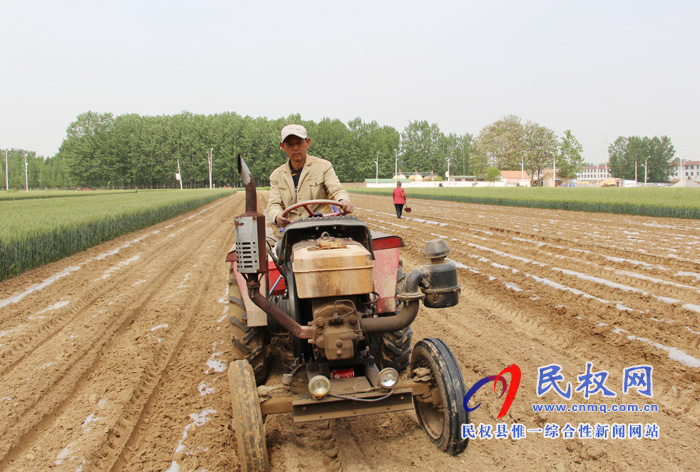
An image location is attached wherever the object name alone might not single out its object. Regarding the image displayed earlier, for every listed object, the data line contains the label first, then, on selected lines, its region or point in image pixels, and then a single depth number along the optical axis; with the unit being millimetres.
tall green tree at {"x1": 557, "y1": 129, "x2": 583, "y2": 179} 80062
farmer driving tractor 4090
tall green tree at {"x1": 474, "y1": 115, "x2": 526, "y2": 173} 86250
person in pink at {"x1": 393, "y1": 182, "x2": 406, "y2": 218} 17781
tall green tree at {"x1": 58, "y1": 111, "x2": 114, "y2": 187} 76438
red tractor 2490
